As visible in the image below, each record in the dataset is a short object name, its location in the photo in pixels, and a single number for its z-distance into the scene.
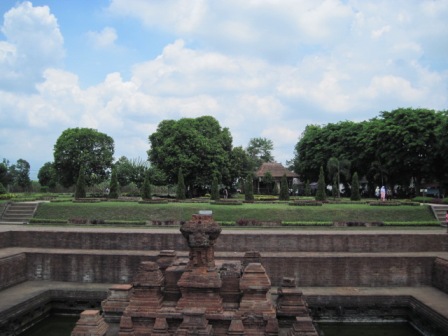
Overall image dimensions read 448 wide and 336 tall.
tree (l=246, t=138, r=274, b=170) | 75.38
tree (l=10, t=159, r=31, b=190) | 67.25
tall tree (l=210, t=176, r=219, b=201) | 27.31
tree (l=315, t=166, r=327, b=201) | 26.92
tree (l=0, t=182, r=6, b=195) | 30.84
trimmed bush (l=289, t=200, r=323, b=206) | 23.61
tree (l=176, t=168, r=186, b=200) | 28.45
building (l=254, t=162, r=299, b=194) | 55.69
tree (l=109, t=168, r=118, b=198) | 28.91
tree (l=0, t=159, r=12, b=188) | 56.05
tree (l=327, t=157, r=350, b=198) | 41.18
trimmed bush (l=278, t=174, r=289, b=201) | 30.17
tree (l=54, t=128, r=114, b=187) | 48.45
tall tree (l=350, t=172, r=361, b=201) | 29.56
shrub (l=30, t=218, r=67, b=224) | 21.12
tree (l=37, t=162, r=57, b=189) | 78.99
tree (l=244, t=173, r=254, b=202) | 28.48
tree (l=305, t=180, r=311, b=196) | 39.41
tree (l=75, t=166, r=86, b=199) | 28.08
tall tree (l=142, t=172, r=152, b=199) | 27.05
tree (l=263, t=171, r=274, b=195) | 54.03
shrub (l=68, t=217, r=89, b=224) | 21.14
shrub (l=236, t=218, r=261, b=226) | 20.44
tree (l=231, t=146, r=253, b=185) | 48.84
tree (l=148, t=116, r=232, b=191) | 42.19
